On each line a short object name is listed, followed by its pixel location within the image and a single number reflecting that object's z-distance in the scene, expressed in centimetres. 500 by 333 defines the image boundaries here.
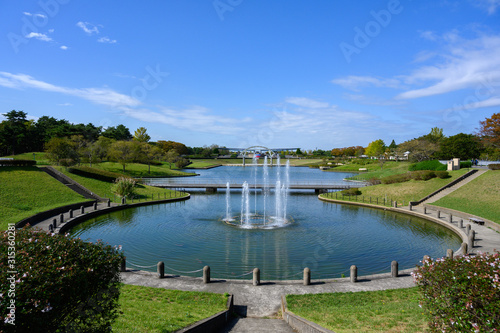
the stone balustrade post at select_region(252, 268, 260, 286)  1462
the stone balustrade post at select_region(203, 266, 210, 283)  1466
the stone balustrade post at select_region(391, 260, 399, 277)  1559
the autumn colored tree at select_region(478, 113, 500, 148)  5938
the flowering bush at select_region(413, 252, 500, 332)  638
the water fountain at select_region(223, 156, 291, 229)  2928
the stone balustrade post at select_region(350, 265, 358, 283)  1482
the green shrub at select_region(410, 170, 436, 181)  4624
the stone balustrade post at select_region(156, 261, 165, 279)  1536
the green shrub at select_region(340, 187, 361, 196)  4799
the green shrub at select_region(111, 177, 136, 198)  4184
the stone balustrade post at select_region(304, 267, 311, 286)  1467
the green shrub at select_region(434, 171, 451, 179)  4484
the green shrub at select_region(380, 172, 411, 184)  4916
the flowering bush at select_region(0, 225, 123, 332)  585
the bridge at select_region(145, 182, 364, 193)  5503
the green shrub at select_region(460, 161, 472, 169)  4964
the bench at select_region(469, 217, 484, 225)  2753
